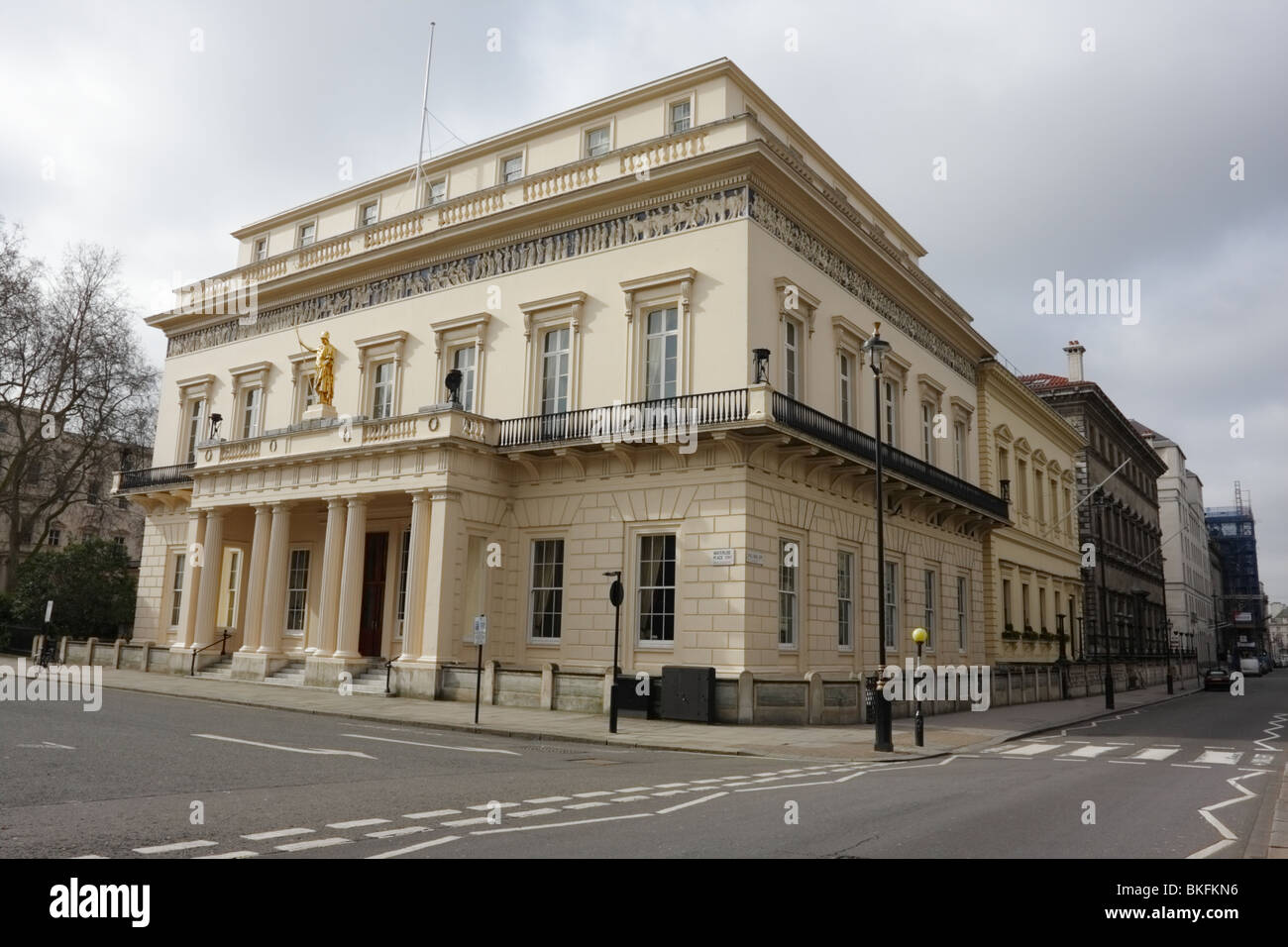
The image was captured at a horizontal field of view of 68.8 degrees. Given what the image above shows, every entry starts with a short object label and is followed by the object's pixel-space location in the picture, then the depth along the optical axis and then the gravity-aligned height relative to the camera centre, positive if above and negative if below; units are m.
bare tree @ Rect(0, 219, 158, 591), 37.50 +9.15
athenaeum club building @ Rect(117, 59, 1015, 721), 23.05 +4.88
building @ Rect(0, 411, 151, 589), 40.94 +5.67
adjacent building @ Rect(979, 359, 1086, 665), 38.53 +4.90
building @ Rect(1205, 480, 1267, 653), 130.75 +9.87
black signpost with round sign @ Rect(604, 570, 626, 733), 18.53 +0.49
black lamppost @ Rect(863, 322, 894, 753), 17.12 -0.79
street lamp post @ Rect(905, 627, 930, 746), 18.08 -1.75
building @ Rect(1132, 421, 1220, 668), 88.50 +7.87
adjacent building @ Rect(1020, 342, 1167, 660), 54.59 +7.27
